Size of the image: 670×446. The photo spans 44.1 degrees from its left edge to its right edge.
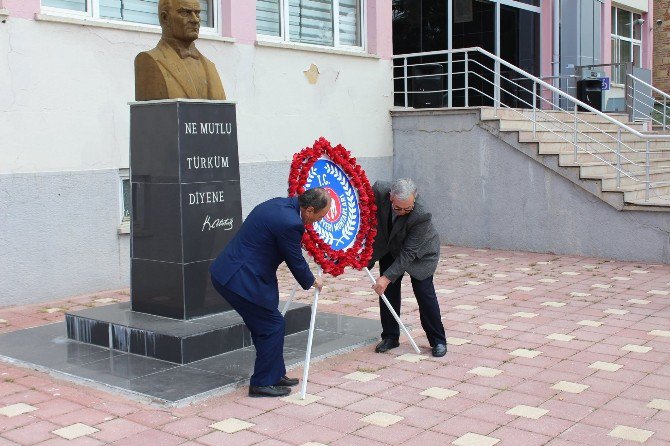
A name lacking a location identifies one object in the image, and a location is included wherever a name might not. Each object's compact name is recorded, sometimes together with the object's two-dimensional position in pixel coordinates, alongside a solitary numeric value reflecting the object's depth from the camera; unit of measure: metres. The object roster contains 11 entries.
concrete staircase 11.01
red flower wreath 5.62
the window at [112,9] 8.61
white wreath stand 5.29
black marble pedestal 6.27
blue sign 16.29
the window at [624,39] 19.73
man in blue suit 5.04
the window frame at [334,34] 11.16
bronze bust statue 6.47
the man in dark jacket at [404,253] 5.93
